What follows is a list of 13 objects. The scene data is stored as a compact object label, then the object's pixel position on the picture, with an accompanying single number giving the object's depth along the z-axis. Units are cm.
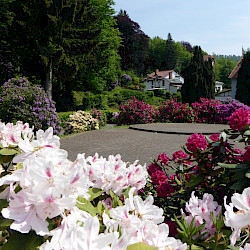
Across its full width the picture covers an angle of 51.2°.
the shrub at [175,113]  1566
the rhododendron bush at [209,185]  92
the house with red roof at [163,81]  6612
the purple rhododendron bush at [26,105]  1001
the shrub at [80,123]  1299
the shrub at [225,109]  1498
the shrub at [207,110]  1566
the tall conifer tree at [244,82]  2161
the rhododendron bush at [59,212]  70
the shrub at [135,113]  1537
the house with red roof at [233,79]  3244
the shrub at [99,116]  1507
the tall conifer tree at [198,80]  1845
